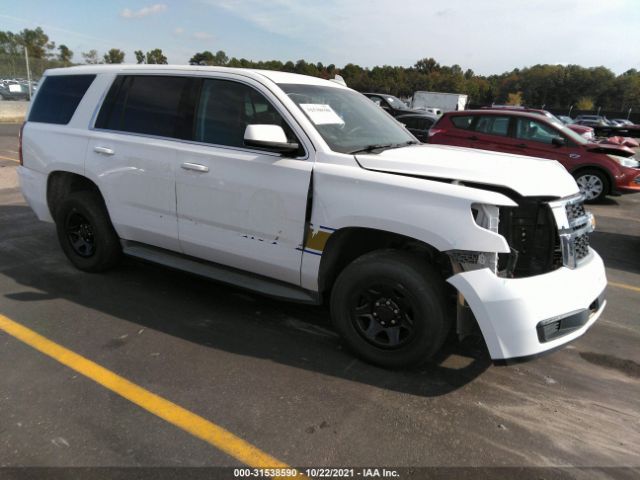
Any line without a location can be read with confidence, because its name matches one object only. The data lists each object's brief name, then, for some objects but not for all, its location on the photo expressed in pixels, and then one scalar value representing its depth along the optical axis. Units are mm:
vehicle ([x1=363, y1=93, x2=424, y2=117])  17911
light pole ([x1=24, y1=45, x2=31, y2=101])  23078
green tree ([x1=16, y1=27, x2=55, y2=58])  98688
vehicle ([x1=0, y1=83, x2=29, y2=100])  26125
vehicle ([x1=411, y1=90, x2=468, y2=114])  45344
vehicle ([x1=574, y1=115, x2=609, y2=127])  40706
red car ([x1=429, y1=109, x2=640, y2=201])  9766
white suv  2799
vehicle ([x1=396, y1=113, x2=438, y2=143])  16312
